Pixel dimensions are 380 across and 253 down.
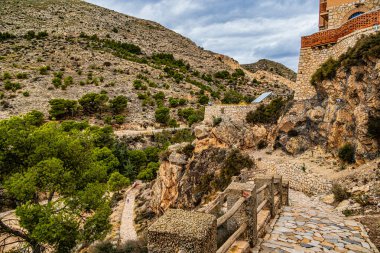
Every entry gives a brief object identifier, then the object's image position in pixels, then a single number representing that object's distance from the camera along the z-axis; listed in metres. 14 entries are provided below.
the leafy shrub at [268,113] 20.22
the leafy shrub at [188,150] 18.83
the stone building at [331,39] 15.38
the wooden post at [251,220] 5.15
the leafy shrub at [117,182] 28.38
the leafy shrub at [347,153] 12.79
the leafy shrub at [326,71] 15.16
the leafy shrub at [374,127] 11.37
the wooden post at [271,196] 7.09
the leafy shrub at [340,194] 9.72
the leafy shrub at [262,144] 19.72
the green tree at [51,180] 9.95
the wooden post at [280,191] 8.51
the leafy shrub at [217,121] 19.73
